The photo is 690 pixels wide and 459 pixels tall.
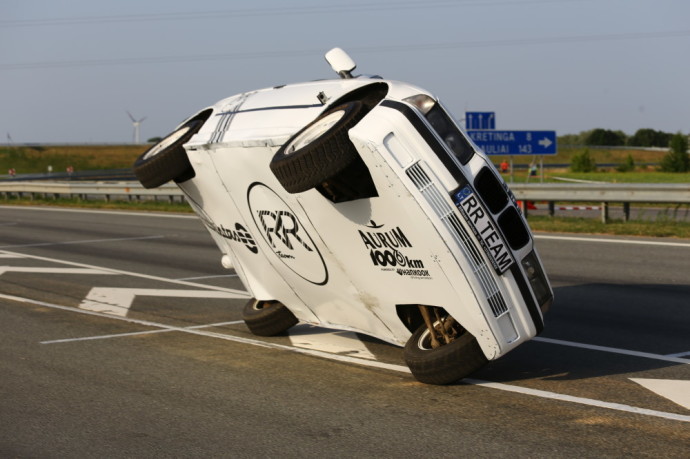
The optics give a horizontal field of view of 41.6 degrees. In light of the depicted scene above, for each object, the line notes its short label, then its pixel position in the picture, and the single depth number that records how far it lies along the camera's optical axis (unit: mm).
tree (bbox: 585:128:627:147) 127562
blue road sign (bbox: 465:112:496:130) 25762
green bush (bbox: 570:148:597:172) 65375
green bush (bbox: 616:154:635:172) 65044
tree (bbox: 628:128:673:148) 127675
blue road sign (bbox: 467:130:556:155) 25047
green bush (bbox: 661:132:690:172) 62369
